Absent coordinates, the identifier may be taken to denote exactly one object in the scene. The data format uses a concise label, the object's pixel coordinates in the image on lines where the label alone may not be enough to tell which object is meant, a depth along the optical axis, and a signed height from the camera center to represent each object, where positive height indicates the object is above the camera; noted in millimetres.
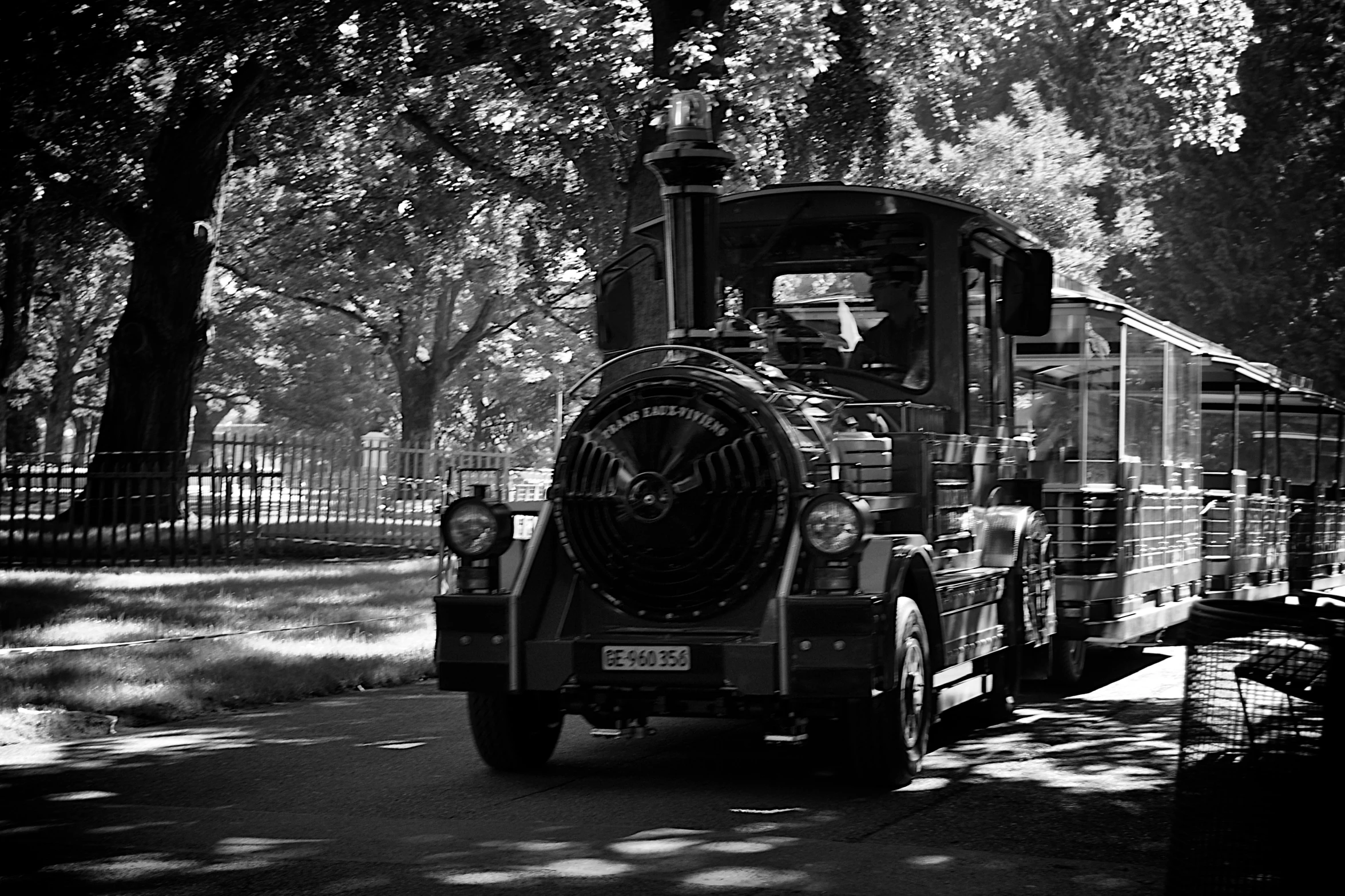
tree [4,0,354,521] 20781 +5001
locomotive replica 7547 -27
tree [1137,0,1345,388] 45250 +8142
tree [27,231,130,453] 36719 +4723
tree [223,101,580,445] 29625 +5319
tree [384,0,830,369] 19047 +5131
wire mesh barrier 4859 -721
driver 9164 +923
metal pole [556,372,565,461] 8711 +451
